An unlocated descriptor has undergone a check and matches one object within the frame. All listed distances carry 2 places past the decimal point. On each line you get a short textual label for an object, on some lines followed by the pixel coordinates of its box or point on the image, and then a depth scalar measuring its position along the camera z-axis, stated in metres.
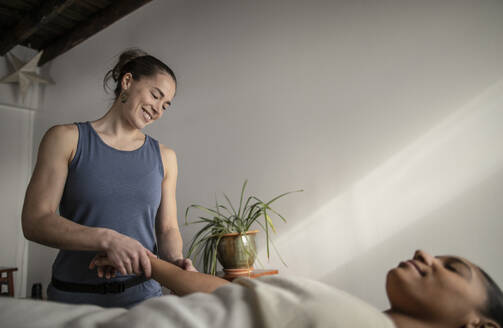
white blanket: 0.38
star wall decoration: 3.97
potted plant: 1.67
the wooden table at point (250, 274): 1.64
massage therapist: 0.87
